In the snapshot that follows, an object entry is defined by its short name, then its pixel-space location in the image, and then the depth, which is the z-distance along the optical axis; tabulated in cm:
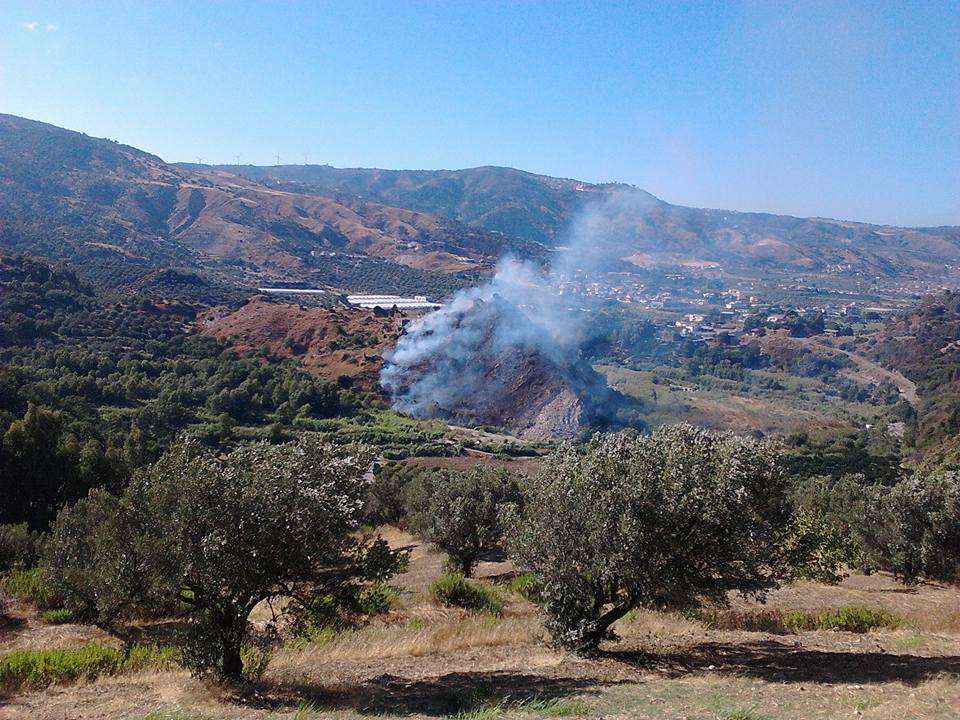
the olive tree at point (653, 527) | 1009
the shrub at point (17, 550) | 1942
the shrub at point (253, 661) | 1015
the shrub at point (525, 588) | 1348
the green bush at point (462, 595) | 1580
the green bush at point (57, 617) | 1505
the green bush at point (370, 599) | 1048
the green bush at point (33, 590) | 1599
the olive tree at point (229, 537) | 915
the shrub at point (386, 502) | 3372
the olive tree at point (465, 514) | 2250
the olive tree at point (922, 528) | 1944
